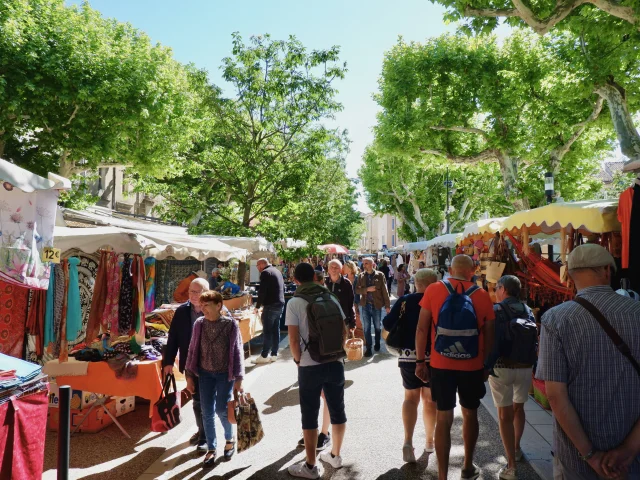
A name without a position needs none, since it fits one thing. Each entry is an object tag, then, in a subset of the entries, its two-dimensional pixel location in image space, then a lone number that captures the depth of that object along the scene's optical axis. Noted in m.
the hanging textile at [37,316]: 4.99
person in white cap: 2.22
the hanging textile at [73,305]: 5.31
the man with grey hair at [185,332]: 4.86
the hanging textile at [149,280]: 7.35
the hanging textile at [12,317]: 4.71
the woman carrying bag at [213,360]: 4.41
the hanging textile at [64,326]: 5.27
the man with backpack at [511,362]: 4.11
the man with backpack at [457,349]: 3.71
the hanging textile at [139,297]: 6.32
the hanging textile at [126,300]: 6.33
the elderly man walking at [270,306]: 8.97
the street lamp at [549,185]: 10.62
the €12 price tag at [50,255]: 3.92
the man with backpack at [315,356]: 4.01
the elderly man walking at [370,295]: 9.26
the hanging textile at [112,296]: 6.14
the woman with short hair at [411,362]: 4.39
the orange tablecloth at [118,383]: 5.27
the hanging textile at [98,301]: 6.00
